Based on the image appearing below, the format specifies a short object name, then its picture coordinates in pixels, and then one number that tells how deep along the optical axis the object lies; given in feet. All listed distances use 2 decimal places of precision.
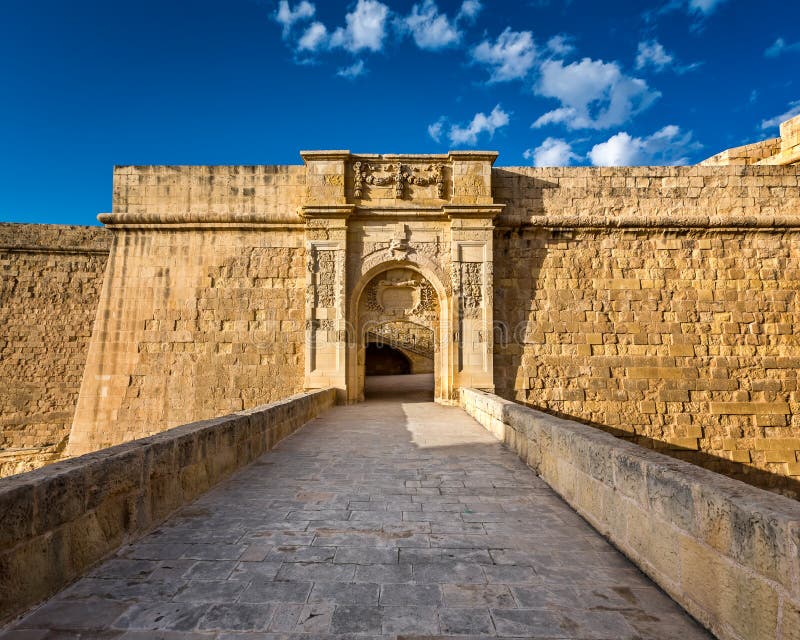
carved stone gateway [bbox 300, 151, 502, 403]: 29.19
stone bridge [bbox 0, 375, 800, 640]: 5.57
